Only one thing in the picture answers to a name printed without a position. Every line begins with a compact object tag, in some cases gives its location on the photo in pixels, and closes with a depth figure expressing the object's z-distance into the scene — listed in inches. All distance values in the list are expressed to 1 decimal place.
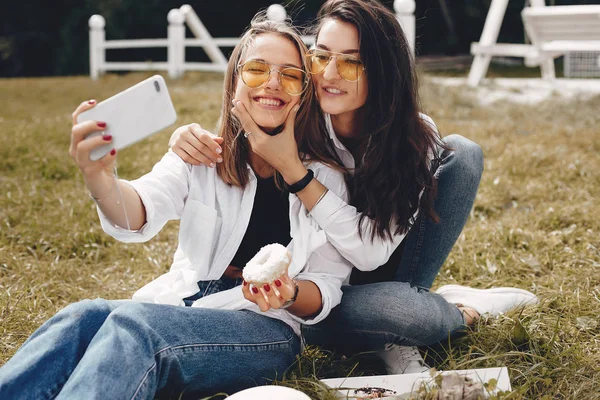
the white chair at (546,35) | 273.6
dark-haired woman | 77.9
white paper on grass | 73.5
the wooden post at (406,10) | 252.3
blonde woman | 63.7
